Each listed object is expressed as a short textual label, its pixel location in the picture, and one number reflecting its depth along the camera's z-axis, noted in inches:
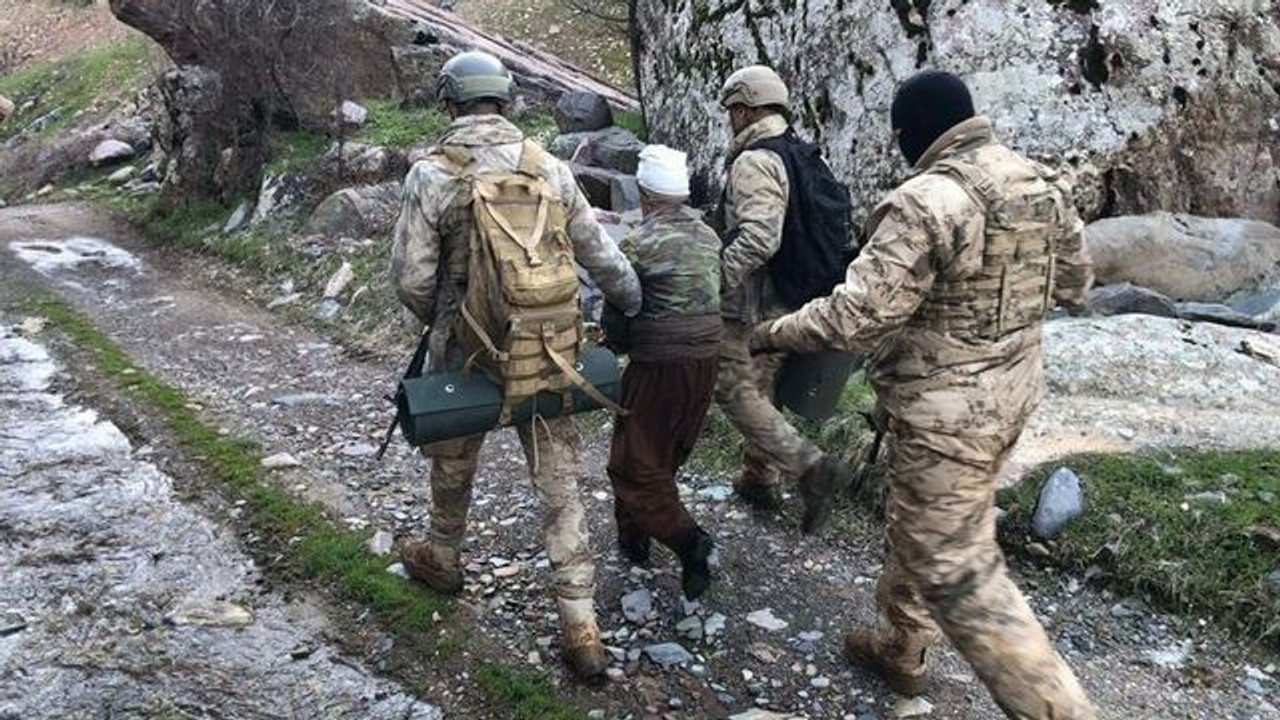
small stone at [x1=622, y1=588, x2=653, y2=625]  186.2
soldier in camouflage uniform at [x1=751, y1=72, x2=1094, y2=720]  133.5
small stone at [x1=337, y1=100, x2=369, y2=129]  548.4
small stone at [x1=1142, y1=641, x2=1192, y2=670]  173.9
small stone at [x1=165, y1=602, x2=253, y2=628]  188.7
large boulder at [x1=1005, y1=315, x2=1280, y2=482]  224.7
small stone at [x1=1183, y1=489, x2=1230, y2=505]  200.5
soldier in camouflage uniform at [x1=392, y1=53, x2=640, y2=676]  159.5
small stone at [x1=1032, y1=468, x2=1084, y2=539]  203.5
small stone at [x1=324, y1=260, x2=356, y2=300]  392.8
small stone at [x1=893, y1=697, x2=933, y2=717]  161.2
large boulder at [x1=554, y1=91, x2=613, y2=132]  514.6
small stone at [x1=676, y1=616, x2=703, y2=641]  181.2
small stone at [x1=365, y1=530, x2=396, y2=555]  209.2
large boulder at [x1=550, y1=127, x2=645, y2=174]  452.8
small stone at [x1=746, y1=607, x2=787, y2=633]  183.9
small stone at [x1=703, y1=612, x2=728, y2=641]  181.8
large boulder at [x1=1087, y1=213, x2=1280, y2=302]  297.4
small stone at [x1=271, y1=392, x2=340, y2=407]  301.4
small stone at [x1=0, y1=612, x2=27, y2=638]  185.2
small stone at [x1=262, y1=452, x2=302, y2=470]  254.2
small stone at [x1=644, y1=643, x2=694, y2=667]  173.9
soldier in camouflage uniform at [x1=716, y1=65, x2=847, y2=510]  189.3
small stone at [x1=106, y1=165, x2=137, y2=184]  678.5
